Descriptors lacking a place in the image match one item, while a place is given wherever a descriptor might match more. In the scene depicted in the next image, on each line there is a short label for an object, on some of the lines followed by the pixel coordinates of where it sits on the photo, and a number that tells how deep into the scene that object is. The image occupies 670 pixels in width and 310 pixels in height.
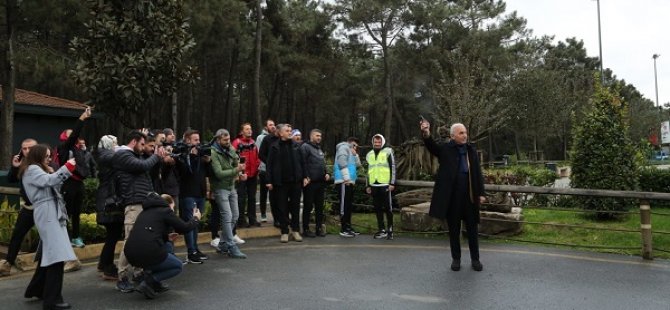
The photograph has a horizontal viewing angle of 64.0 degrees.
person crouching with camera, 5.14
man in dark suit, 6.74
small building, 16.54
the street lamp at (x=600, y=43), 38.34
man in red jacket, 8.83
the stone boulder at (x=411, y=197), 10.62
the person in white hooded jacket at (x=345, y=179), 9.36
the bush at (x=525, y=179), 13.12
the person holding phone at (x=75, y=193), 7.22
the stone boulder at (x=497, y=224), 9.04
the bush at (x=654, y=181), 13.51
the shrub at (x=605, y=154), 10.65
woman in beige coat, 4.95
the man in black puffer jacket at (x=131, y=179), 5.64
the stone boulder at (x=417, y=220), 9.52
